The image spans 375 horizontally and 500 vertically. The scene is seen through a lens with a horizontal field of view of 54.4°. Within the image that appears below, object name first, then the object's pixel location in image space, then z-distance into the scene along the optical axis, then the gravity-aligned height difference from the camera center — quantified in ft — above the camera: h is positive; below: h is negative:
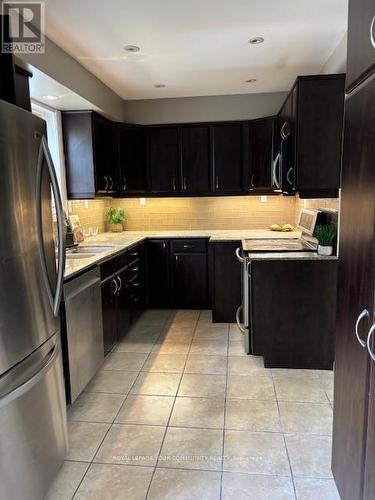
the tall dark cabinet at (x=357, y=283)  4.04 -1.09
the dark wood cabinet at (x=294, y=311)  9.50 -3.05
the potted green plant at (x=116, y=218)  15.69 -0.88
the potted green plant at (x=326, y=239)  9.51 -1.16
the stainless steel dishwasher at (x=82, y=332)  7.59 -3.00
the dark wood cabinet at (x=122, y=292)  9.93 -2.93
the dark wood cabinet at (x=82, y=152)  12.32 +1.55
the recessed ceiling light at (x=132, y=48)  9.66 +3.96
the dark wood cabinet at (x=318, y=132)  9.21 +1.58
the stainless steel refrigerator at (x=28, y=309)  4.53 -1.49
